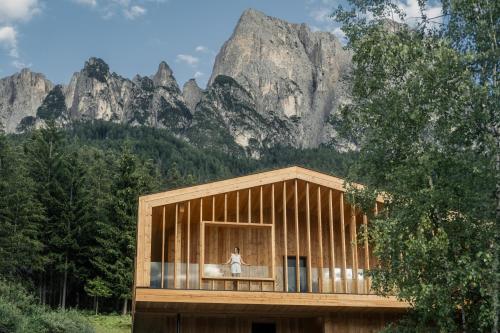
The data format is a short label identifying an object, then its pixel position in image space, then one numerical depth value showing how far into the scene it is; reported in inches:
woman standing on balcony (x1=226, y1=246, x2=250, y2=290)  616.1
